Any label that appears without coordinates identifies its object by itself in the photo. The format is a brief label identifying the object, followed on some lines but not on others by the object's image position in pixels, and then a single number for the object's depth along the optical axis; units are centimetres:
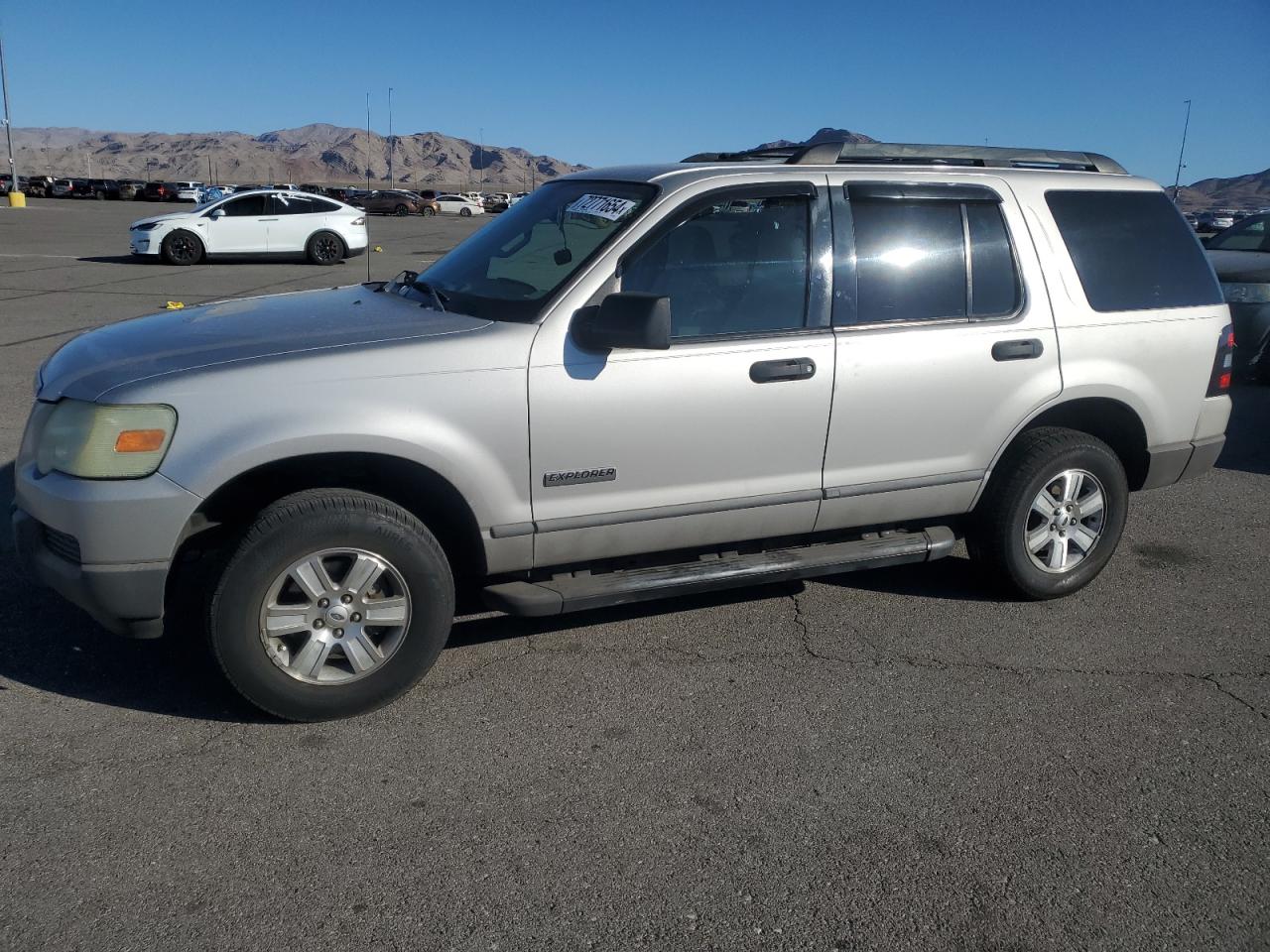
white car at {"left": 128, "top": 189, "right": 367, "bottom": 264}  2075
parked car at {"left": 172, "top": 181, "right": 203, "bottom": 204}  6197
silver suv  360
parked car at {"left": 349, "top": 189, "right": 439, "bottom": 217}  5853
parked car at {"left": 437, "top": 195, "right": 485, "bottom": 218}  6612
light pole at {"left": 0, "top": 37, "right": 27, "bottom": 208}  4369
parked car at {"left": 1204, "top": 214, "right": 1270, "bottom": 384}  1024
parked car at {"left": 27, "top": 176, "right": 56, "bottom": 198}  6294
